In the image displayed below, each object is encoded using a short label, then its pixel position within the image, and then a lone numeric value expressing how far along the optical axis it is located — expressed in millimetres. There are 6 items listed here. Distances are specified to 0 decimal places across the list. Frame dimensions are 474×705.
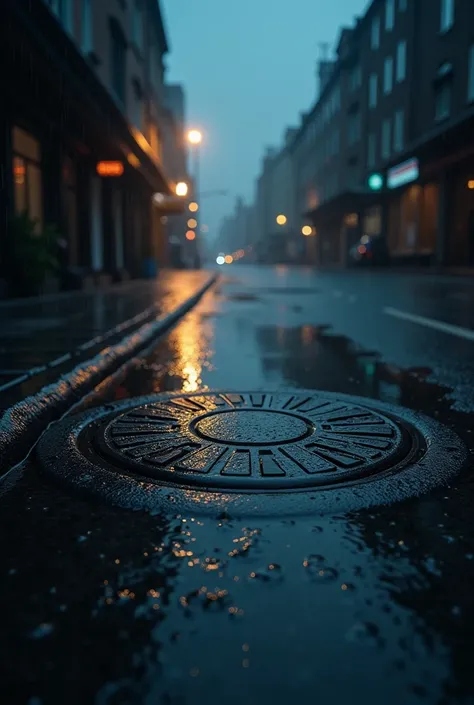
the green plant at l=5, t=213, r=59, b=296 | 11461
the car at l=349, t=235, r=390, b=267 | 35750
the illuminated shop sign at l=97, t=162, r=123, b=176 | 17156
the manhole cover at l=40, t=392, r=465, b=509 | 2207
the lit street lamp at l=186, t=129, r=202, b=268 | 40750
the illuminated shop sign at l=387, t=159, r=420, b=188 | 29719
